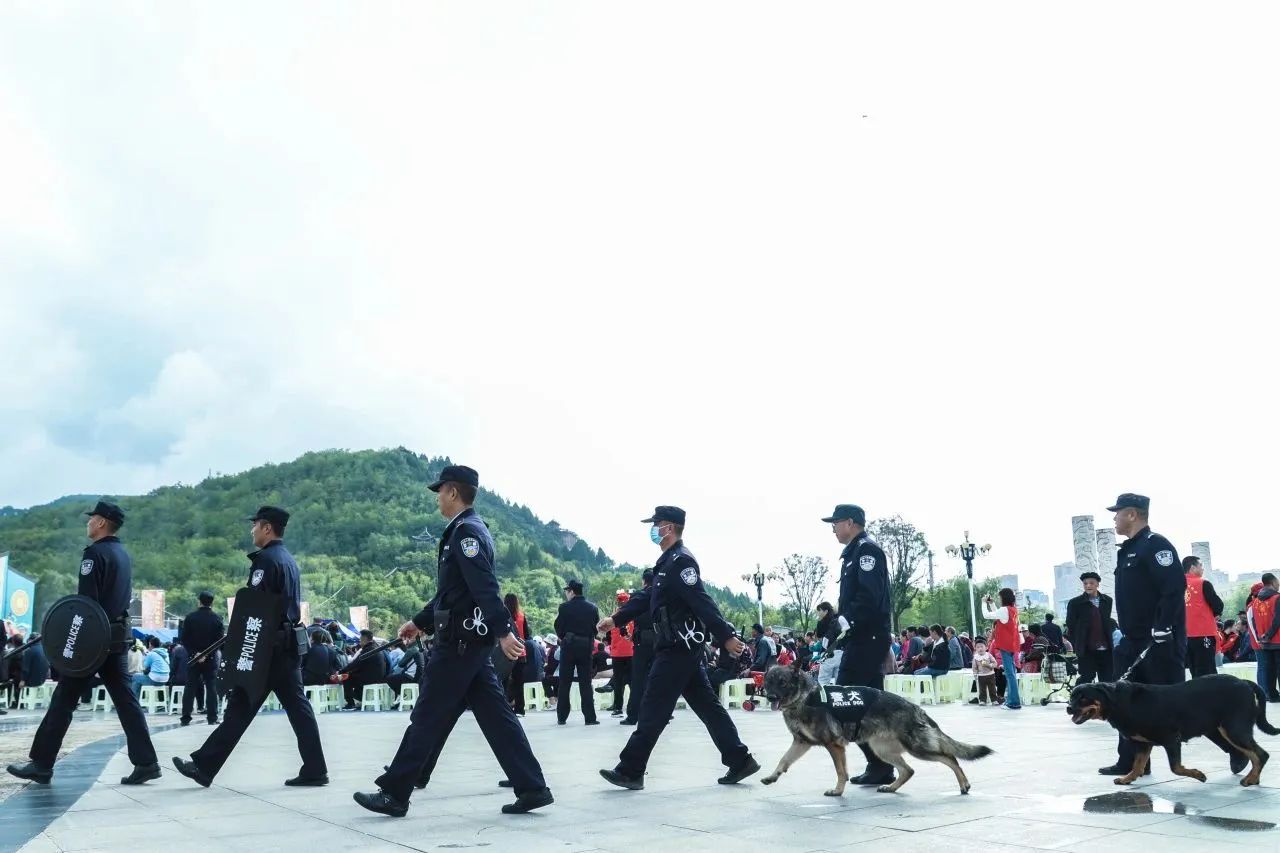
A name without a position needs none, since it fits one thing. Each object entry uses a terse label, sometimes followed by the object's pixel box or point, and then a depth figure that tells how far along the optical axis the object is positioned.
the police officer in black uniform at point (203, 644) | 14.45
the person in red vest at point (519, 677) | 15.29
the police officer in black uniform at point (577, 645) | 14.04
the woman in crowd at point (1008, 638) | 14.58
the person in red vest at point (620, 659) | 15.08
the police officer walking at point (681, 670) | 6.77
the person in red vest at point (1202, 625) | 12.08
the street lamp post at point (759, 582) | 49.26
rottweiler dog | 6.12
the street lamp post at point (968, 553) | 36.62
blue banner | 34.78
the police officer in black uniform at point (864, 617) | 7.07
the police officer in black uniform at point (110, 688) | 7.25
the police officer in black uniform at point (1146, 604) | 6.83
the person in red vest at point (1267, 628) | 12.55
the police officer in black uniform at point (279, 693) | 6.93
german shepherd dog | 6.22
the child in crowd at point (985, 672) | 16.56
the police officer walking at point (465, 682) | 5.67
